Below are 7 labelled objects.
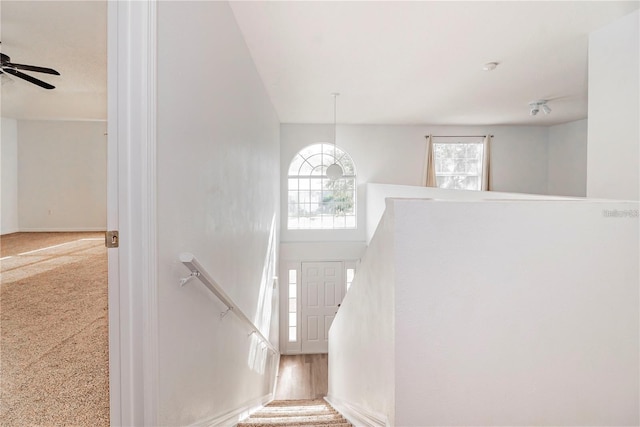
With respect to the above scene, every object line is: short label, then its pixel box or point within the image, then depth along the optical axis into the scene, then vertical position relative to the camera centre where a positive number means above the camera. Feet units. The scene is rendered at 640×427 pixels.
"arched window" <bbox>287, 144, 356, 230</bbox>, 23.25 +1.15
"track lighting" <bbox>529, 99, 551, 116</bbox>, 17.10 +5.29
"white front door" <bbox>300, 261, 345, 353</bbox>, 22.63 -6.32
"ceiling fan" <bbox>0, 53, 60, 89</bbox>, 8.85 +3.78
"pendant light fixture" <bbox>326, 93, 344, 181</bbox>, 20.29 +2.21
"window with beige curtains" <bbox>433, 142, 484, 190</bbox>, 23.98 +3.22
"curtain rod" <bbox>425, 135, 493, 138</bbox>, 23.67 +5.11
